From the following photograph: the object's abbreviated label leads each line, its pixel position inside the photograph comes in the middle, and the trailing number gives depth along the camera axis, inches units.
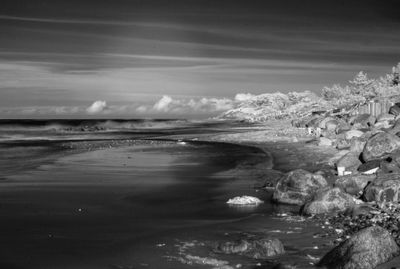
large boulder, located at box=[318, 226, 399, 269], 347.6
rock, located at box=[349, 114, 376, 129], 1457.9
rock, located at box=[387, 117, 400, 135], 1066.7
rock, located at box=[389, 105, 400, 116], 1454.2
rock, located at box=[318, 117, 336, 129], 1769.1
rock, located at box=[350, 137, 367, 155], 993.5
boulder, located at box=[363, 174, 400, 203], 563.2
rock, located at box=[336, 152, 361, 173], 820.3
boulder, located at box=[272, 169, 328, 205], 641.6
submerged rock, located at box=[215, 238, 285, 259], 402.3
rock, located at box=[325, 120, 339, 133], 1623.4
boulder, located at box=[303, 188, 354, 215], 558.6
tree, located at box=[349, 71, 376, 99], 2834.6
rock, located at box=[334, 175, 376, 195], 646.5
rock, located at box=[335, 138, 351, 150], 1173.5
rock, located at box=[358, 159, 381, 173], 757.3
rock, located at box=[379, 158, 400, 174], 693.9
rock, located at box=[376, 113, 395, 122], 1398.9
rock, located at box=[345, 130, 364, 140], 1254.9
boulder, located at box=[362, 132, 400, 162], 841.5
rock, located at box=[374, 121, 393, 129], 1308.6
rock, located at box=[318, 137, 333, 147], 1306.8
